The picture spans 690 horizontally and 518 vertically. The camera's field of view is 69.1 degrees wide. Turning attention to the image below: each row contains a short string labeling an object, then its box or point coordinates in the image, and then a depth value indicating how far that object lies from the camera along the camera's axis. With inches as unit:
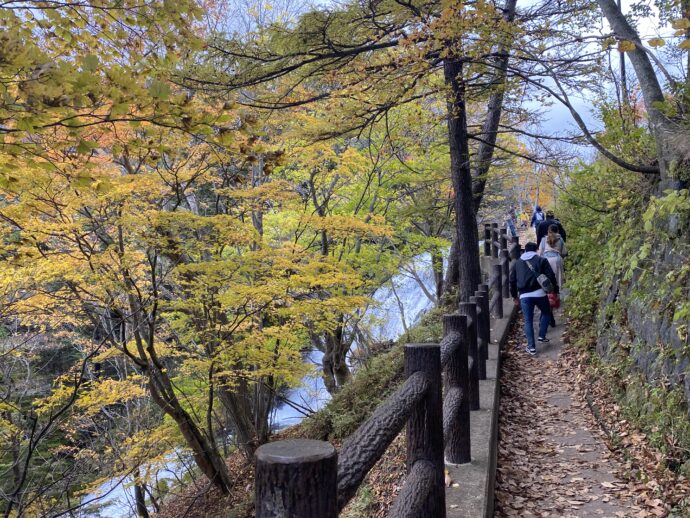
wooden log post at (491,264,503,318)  370.6
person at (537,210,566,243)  438.8
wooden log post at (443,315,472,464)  146.0
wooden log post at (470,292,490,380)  235.3
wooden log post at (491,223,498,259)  557.4
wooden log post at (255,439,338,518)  46.8
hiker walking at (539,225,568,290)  378.9
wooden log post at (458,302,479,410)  187.0
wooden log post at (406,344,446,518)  98.2
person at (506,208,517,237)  843.4
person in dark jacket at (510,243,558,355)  309.7
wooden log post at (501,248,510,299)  446.3
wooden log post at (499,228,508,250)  531.0
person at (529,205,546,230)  585.3
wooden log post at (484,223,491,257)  564.1
